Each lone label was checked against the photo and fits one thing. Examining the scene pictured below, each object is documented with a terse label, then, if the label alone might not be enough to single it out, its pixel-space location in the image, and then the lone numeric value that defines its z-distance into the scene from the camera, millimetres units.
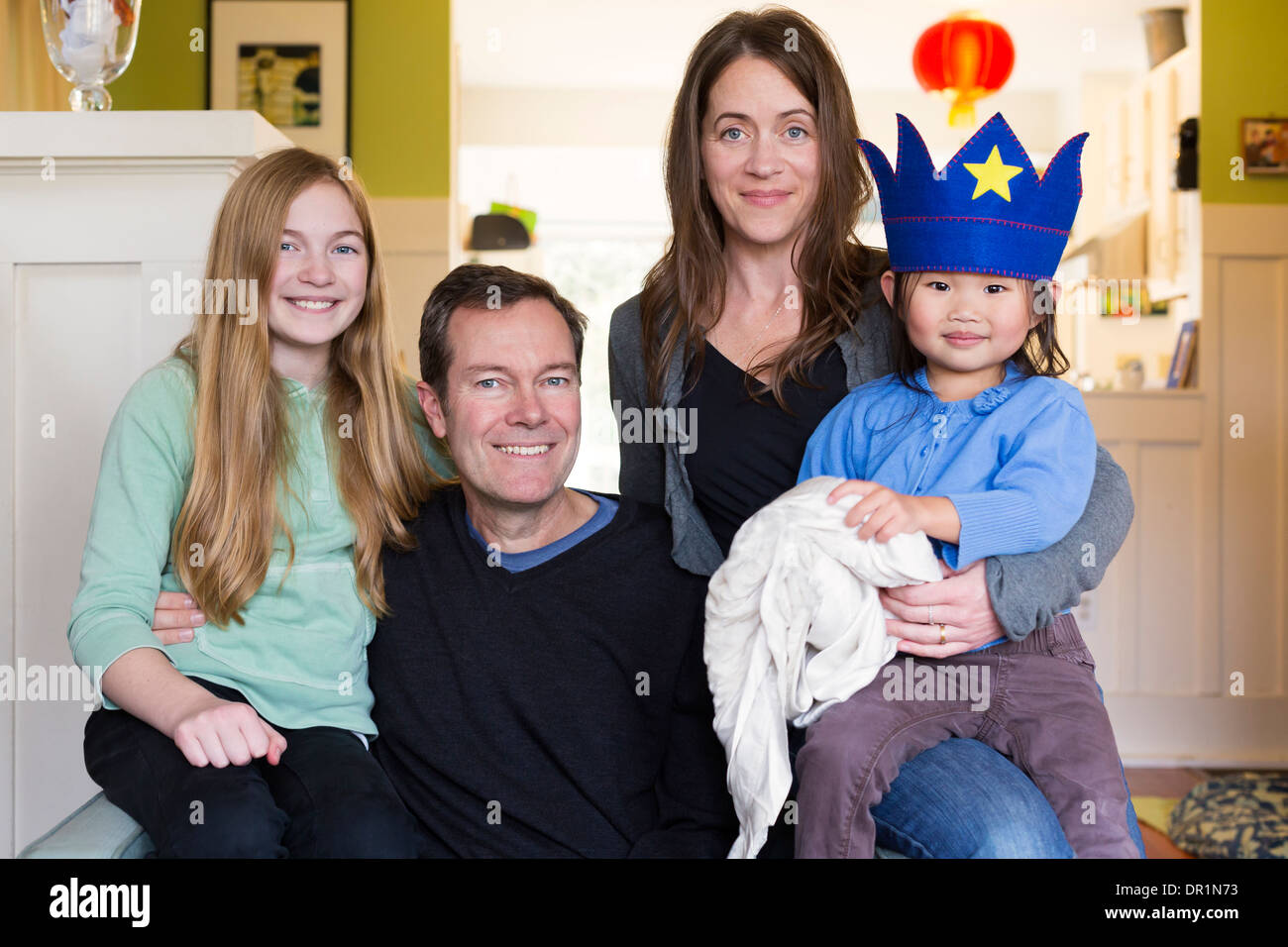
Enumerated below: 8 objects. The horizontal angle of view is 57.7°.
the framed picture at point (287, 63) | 3963
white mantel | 1702
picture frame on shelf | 4035
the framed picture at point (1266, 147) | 3979
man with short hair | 1414
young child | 1289
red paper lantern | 3664
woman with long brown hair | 1637
